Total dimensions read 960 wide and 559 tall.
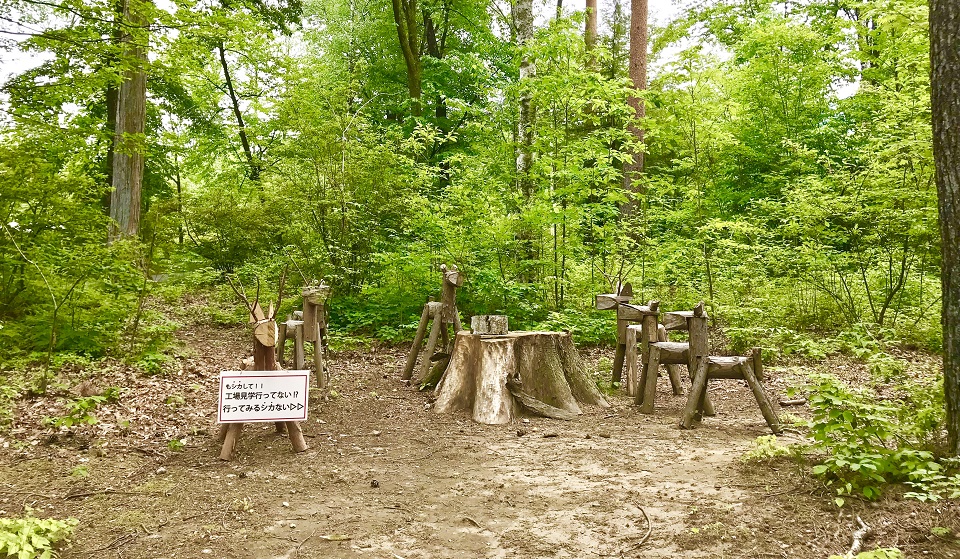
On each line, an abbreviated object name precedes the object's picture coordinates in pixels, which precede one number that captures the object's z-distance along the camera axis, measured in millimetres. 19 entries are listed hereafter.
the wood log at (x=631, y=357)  7648
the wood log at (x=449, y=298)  8352
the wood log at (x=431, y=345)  8242
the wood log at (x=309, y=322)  7773
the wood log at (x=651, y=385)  6648
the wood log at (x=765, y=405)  5652
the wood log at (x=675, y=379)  7719
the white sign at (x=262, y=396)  4863
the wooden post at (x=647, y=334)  7129
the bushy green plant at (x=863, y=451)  3508
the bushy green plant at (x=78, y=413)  5129
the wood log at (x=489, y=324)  6973
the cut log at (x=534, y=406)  6508
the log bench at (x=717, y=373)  5863
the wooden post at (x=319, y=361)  7852
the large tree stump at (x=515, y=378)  6543
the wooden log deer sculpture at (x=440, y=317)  8326
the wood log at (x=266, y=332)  5145
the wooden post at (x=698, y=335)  6141
